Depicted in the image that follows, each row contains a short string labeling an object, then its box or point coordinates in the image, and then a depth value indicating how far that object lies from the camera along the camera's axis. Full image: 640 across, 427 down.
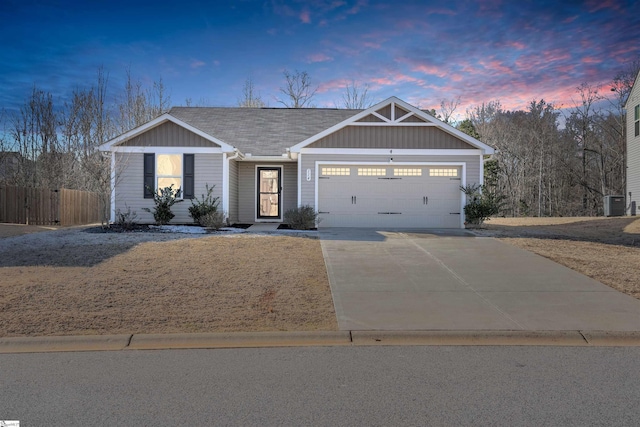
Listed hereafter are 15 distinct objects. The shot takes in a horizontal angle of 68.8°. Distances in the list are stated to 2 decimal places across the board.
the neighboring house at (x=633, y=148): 22.73
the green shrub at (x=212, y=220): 15.59
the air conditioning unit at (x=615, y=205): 23.30
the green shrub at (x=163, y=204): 16.23
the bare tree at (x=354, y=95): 37.09
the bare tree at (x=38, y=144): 24.53
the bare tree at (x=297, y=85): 36.84
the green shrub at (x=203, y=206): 16.06
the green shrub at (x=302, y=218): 15.92
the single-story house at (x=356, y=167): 16.73
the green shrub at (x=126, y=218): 15.19
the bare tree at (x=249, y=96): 38.66
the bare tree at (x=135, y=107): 31.50
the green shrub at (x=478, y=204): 16.25
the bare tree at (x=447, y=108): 40.72
